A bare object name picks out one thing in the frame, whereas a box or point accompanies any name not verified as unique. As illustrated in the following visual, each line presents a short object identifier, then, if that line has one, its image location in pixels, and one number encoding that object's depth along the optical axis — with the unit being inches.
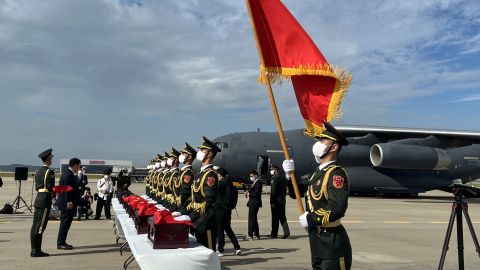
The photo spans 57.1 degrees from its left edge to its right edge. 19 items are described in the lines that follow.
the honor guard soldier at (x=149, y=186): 552.4
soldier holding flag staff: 152.6
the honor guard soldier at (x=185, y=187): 278.3
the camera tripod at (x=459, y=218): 237.6
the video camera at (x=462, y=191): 238.4
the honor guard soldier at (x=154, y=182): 492.8
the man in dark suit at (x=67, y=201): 345.4
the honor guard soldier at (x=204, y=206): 235.5
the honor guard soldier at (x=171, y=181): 334.6
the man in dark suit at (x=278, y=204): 418.3
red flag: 214.4
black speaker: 631.8
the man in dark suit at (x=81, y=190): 543.2
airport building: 3036.4
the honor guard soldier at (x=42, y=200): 312.5
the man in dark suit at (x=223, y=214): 334.6
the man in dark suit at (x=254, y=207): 408.5
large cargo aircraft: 901.2
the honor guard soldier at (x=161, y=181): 396.9
